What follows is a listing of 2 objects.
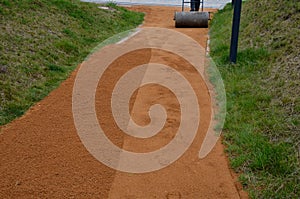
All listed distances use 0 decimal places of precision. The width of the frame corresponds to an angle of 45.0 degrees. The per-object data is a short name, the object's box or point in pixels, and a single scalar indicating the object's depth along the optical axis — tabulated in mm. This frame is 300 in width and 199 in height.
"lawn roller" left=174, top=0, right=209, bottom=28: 11086
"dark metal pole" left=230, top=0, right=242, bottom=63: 6336
